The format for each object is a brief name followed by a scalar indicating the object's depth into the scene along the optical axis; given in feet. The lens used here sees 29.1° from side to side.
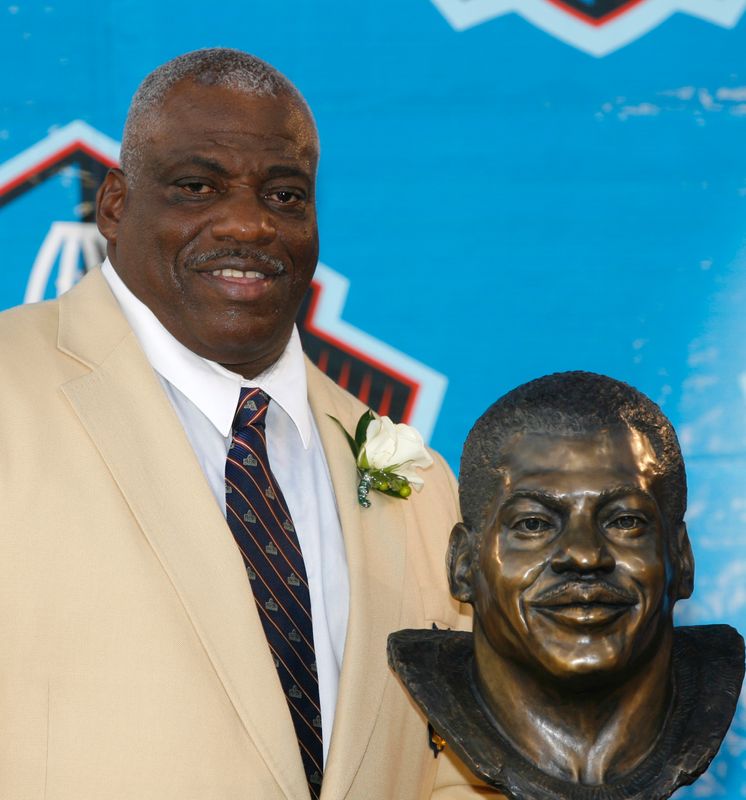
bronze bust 7.27
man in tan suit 8.32
